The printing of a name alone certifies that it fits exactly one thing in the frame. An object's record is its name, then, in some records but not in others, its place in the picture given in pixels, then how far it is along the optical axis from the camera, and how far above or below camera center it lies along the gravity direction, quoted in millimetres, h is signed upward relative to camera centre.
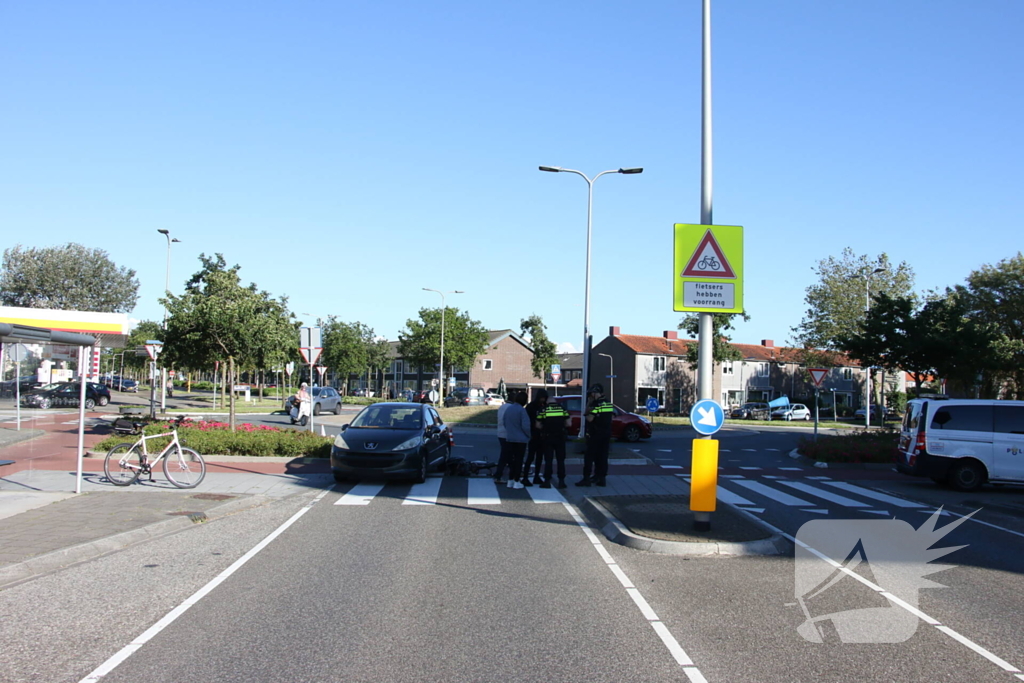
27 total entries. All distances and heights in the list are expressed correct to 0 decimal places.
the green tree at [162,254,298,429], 21375 +1167
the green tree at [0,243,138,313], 64125 +7018
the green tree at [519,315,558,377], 80625 +3477
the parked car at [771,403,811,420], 65938 -2115
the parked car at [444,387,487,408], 66019 -1704
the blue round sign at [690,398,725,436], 9102 -376
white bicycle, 13070 -1550
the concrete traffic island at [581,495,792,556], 8727 -1731
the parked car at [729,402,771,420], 68706 -2277
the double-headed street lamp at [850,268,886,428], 56456 +8198
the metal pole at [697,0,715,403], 9586 +2388
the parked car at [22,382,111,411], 33400 -1300
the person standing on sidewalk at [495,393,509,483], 14172 -1284
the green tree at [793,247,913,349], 57875 +6937
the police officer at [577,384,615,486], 14203 -987
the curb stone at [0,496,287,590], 7000 -1824
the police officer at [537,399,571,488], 13898 -858
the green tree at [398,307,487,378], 69938 +3256
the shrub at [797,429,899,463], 20844 -1618
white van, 15281 -971
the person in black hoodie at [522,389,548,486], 14406 -950
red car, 28645 -1524
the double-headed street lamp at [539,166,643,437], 24562 +5390
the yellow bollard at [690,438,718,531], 9141 -1050
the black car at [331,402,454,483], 13742 -1223
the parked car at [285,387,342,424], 40469 -1366
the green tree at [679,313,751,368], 67312 +3923
